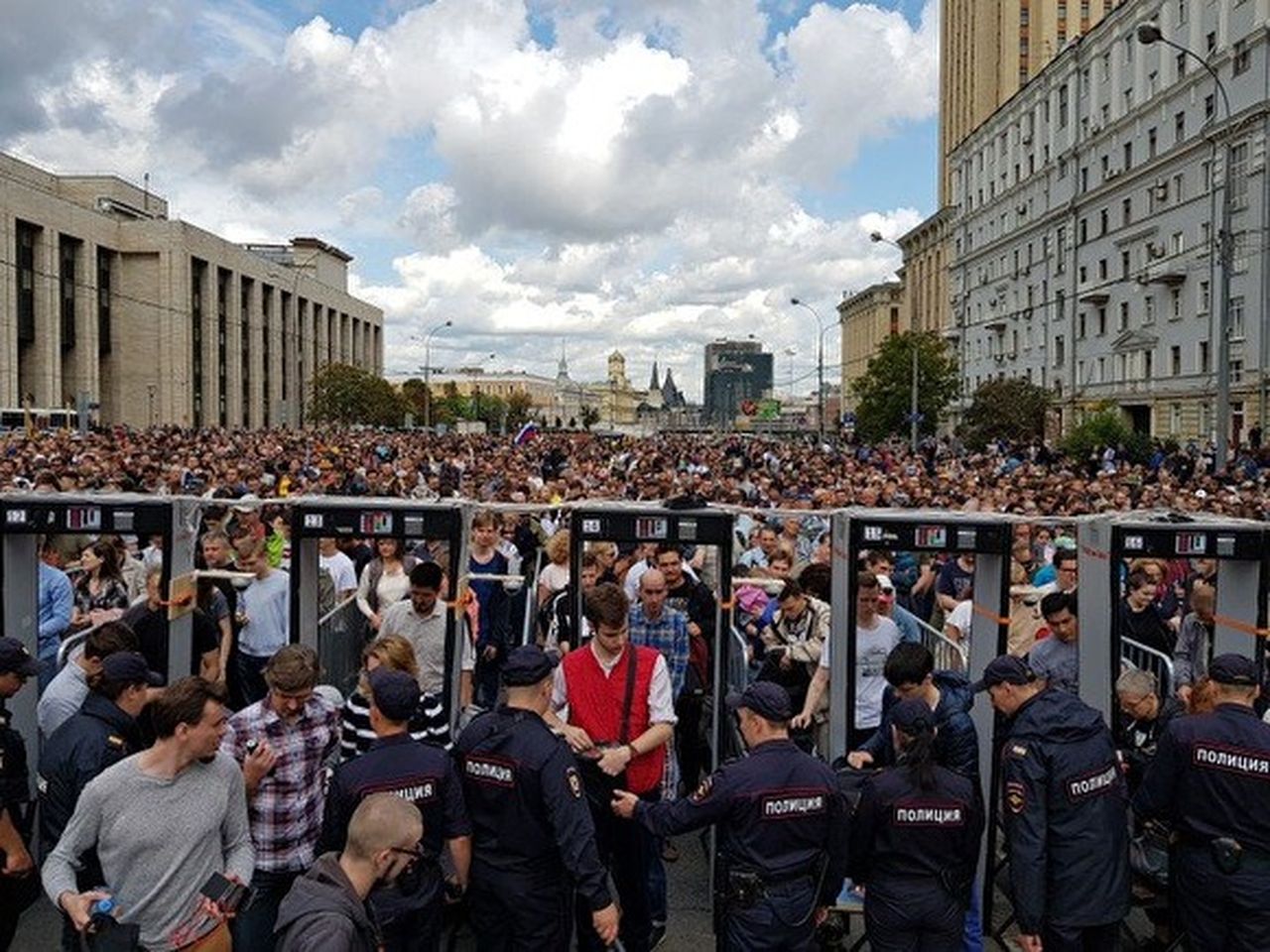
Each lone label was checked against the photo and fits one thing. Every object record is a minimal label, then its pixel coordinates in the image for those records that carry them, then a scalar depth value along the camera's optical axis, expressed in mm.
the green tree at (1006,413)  46188
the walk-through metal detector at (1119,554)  6496
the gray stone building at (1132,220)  43969
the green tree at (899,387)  53656
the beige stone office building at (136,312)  58594
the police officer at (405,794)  4383
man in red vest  5551
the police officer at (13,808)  4840
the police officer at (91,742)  4758
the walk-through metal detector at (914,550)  6656
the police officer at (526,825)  4660
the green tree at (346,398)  74062
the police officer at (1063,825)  4863
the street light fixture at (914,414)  46594
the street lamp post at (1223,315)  23234
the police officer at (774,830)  4547
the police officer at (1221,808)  4949
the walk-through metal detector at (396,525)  6945
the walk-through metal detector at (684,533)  6801
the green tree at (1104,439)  37688
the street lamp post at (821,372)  59375
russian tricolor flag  35094
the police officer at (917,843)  4609
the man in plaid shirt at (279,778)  4770
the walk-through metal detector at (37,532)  6938
